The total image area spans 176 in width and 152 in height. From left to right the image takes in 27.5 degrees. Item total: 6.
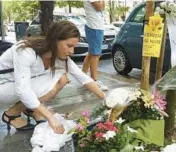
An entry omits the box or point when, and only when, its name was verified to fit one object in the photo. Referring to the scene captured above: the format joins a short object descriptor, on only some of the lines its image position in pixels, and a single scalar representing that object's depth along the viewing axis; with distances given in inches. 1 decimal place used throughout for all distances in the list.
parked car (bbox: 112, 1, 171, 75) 251.4
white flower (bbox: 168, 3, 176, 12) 111.2
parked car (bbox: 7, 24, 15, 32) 1299.7
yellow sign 110.7
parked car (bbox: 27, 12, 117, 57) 365.4
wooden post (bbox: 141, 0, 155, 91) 112.0
